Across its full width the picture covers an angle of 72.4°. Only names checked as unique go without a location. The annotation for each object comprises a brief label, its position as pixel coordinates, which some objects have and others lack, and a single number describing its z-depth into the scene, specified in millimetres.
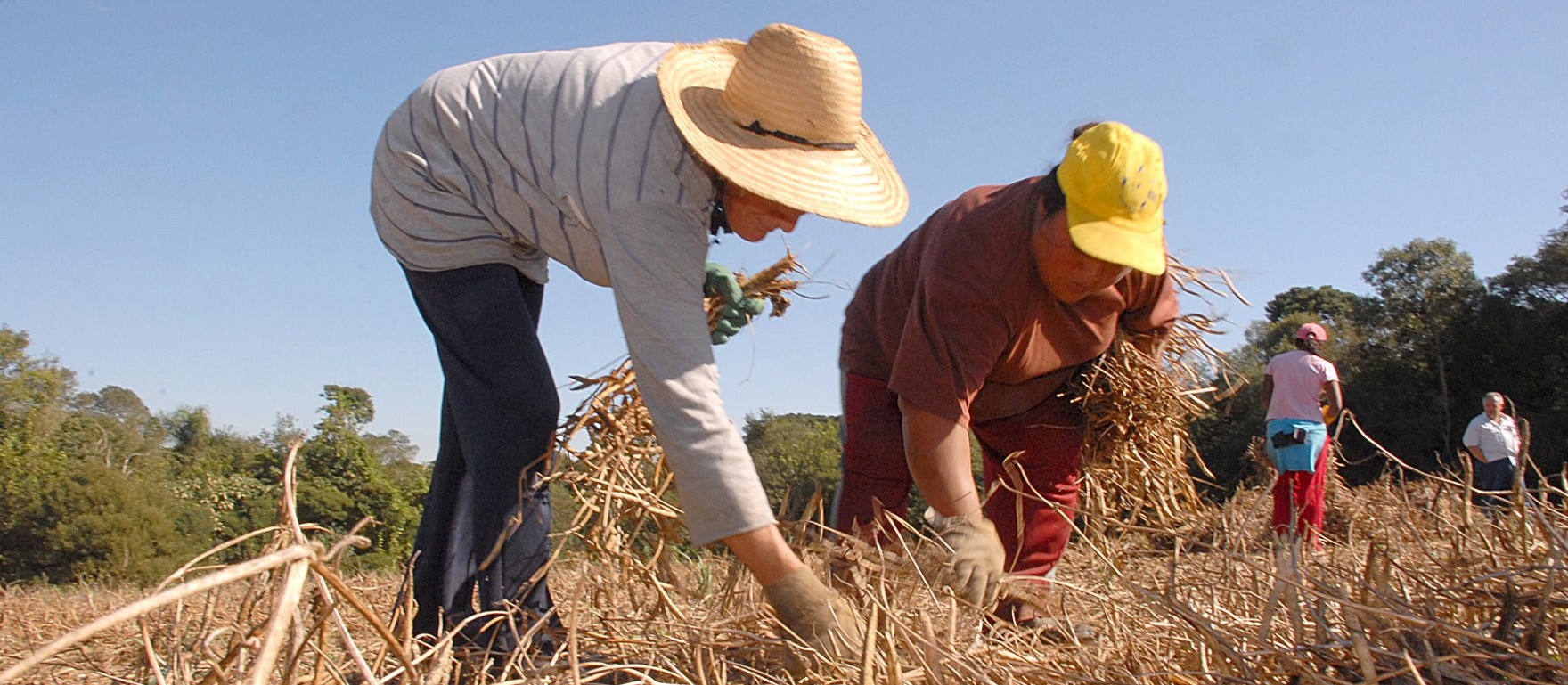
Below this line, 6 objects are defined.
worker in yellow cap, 2043
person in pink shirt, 5406
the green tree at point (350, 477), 22734
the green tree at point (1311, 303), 35969
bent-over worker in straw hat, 1649
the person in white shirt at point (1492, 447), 5859
